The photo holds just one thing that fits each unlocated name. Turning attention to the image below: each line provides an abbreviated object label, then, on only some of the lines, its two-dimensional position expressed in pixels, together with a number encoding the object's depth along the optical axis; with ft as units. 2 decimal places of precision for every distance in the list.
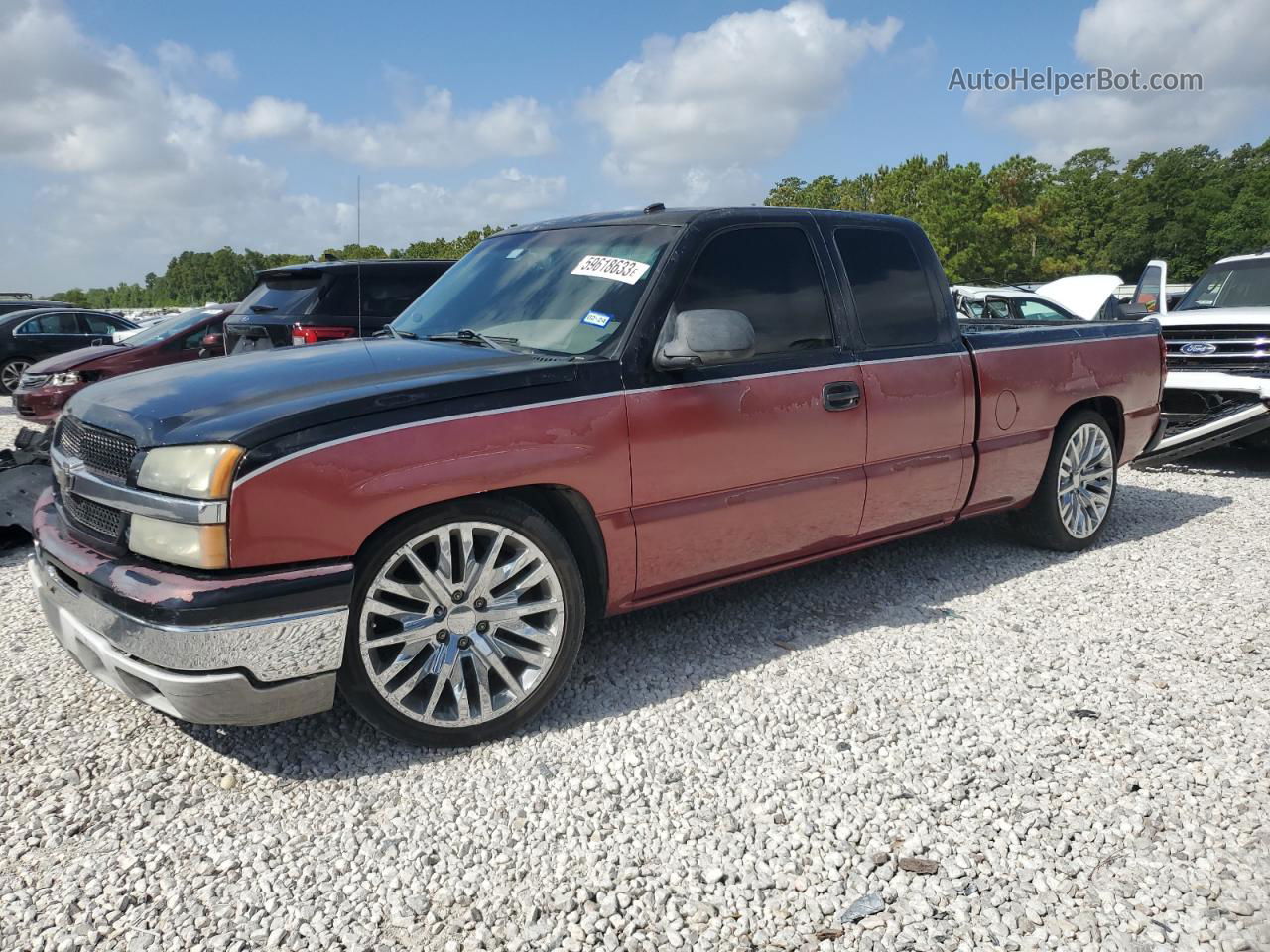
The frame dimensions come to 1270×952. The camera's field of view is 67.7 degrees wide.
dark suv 27.37
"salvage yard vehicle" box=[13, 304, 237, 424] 34.47
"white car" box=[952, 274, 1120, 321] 37.86
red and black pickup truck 9.12
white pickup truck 24.08
